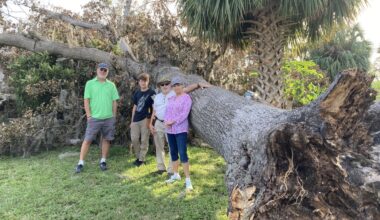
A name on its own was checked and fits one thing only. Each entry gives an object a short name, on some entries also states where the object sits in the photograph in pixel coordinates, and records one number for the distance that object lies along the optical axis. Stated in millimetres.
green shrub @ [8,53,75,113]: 9219
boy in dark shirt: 6781
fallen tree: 2436
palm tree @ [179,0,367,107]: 6684
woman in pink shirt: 5496
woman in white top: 6074
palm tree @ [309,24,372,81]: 16625
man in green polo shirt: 6656
